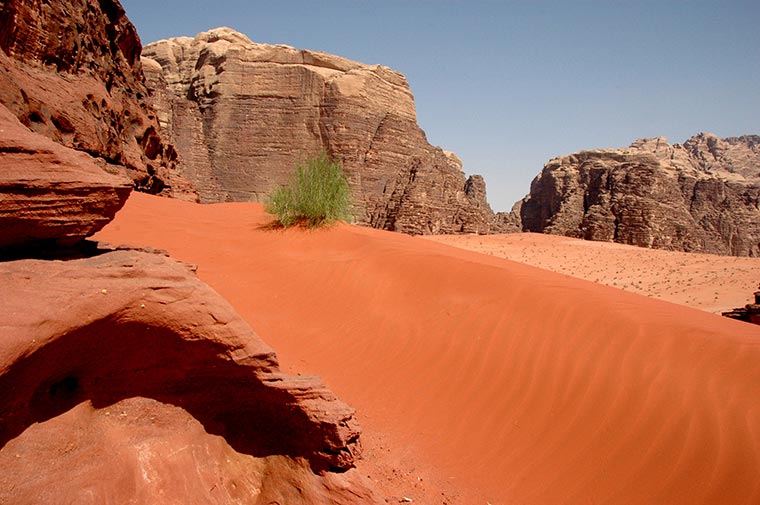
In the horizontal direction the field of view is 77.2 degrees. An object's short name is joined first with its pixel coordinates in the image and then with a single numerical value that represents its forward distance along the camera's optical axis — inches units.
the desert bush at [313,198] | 309.0
